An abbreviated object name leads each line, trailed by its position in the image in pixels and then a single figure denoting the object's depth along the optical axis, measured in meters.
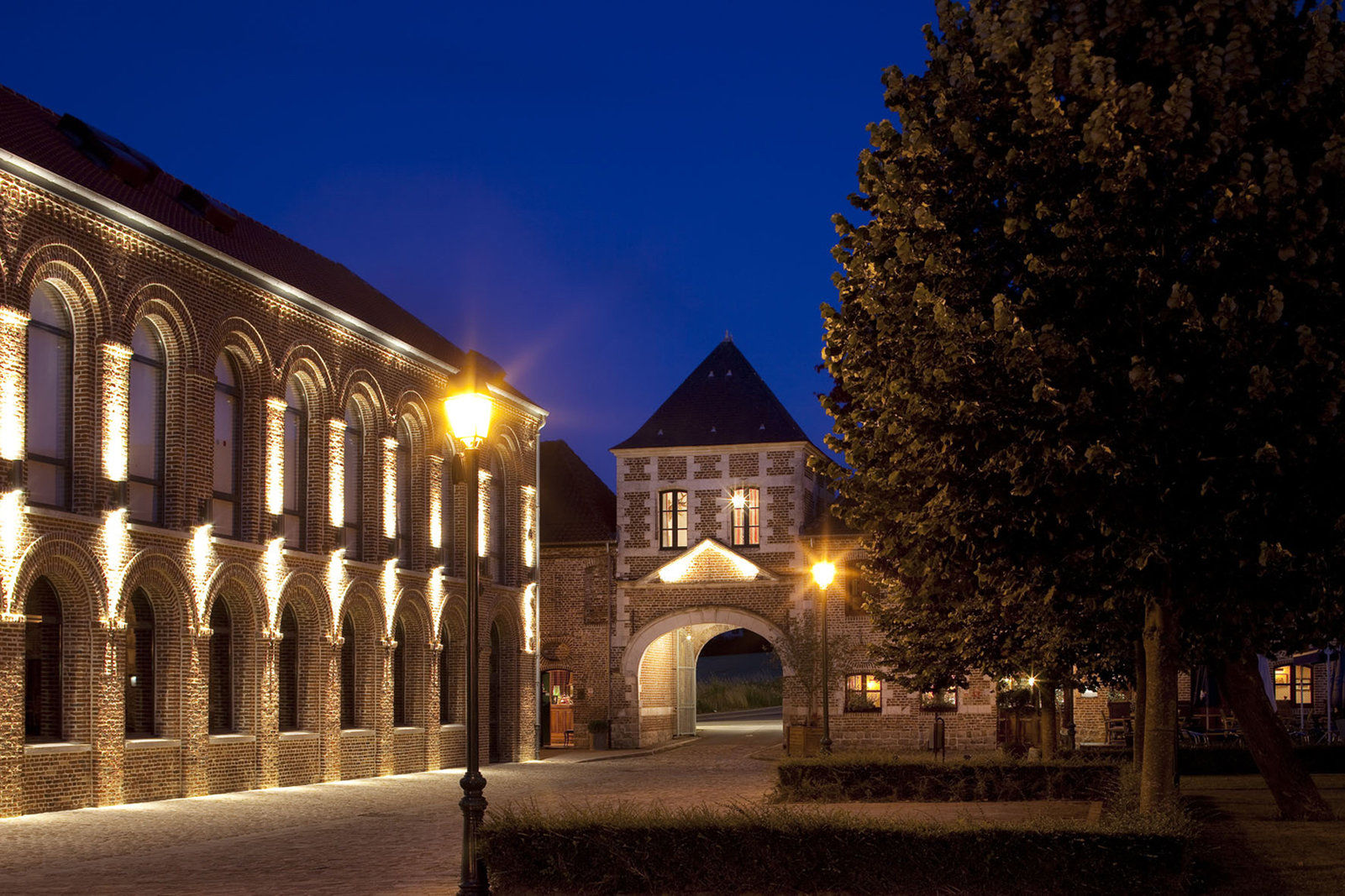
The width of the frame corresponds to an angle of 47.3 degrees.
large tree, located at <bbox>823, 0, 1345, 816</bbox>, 12.22
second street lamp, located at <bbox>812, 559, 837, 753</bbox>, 28.73
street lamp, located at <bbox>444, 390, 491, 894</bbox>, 11.68
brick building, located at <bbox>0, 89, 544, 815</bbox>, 20.84
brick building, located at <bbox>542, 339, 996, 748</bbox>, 40.88
